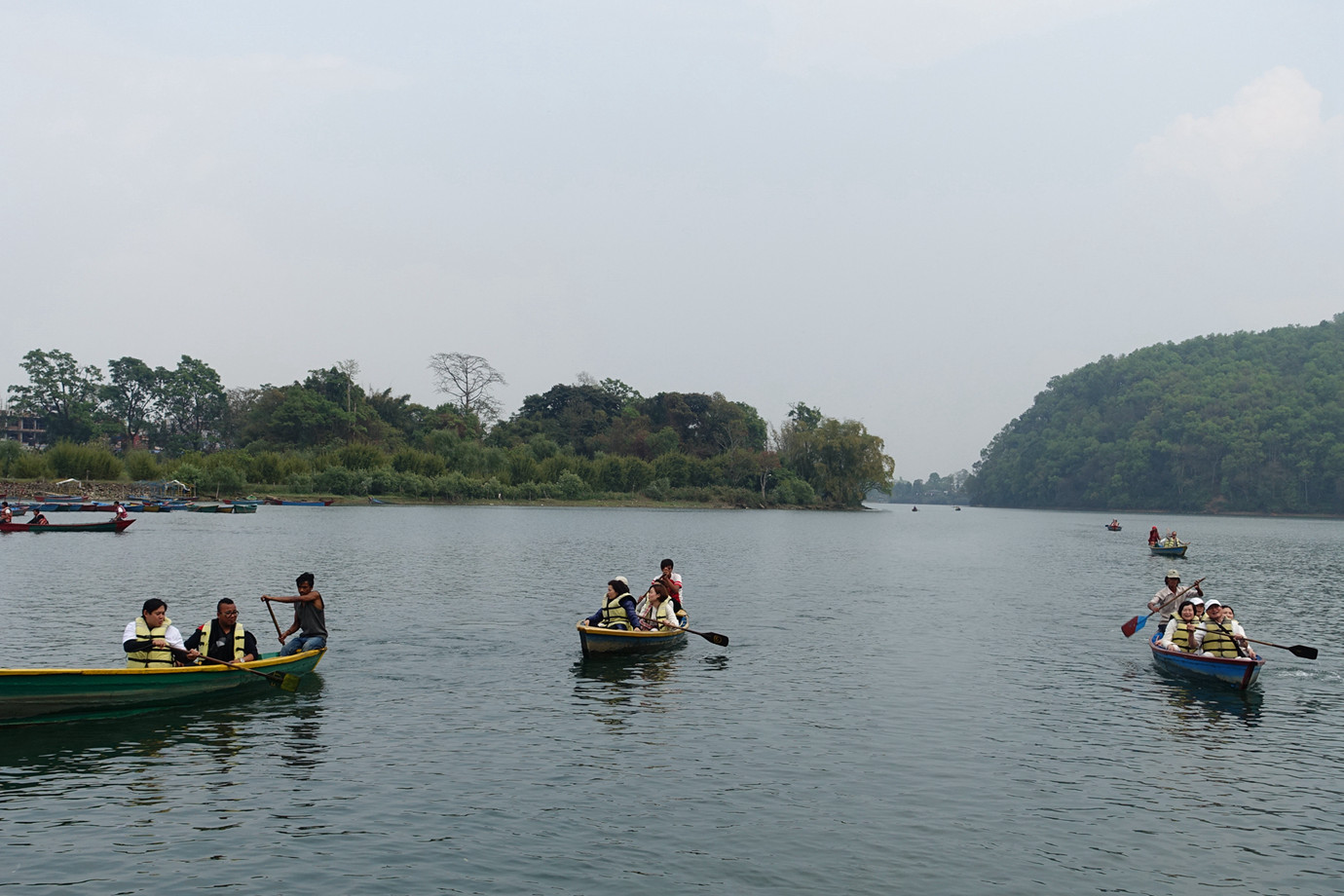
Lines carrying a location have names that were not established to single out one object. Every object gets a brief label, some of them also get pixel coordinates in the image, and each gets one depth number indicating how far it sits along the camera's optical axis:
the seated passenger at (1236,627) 20.81
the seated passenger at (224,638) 18.09
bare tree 151.12
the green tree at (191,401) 145.12
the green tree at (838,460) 142.62
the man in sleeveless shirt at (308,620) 20.11
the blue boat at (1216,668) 20.17
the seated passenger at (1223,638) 20.89
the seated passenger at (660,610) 25.02
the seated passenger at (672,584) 26.11
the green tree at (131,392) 141.88
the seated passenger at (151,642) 17.08
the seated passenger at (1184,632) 21.75
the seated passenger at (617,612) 23.67
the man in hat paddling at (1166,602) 27.03
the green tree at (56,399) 131.75
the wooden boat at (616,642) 23.00
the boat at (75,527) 55.97
